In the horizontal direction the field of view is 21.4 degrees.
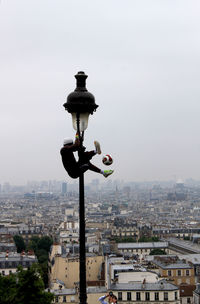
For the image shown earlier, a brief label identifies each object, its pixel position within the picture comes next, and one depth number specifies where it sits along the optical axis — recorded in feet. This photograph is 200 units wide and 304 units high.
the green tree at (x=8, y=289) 70.90
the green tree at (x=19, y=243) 219.53
